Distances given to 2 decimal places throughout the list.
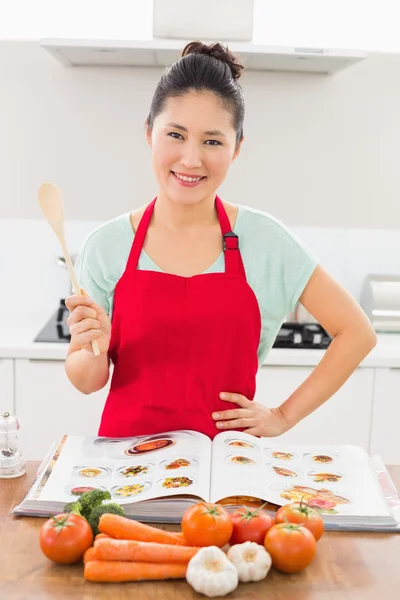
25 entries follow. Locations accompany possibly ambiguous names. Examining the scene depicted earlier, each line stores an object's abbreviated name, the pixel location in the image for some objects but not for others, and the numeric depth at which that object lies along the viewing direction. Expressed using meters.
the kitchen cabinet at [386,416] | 2.60
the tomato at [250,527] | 1.02
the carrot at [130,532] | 1.01
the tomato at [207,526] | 0.99
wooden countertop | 0.95
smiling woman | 1.54
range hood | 2.34
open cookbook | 1.14
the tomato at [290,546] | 0.98
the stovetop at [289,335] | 2.64
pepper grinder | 1.31
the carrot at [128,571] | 0.97
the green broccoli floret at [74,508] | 1.04
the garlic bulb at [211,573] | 0.94
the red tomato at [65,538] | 0.98
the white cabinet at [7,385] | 2.55
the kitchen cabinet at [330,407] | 2.59
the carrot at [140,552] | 0.98
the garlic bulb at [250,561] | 0.97
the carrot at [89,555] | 0.98
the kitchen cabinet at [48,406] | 2.56
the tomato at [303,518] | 1.04
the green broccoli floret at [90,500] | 1.07
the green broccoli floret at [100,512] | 1.04
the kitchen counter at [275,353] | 2.53
